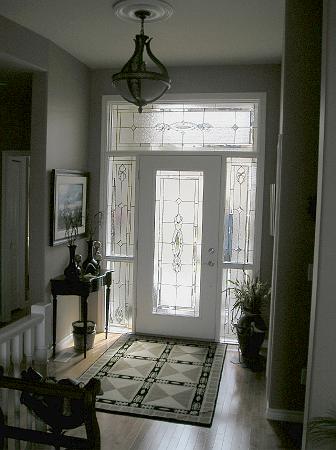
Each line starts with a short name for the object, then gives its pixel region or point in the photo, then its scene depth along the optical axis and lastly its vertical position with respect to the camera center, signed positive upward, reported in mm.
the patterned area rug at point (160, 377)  3736 -1552
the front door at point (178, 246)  5355 -445
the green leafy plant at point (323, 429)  2289 -1046
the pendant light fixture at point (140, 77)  3123 +829
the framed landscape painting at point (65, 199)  4711 +39
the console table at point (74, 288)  4734 -836
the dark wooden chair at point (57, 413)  1926 -879
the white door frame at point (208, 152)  5156 +740
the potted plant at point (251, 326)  4613 -1129
